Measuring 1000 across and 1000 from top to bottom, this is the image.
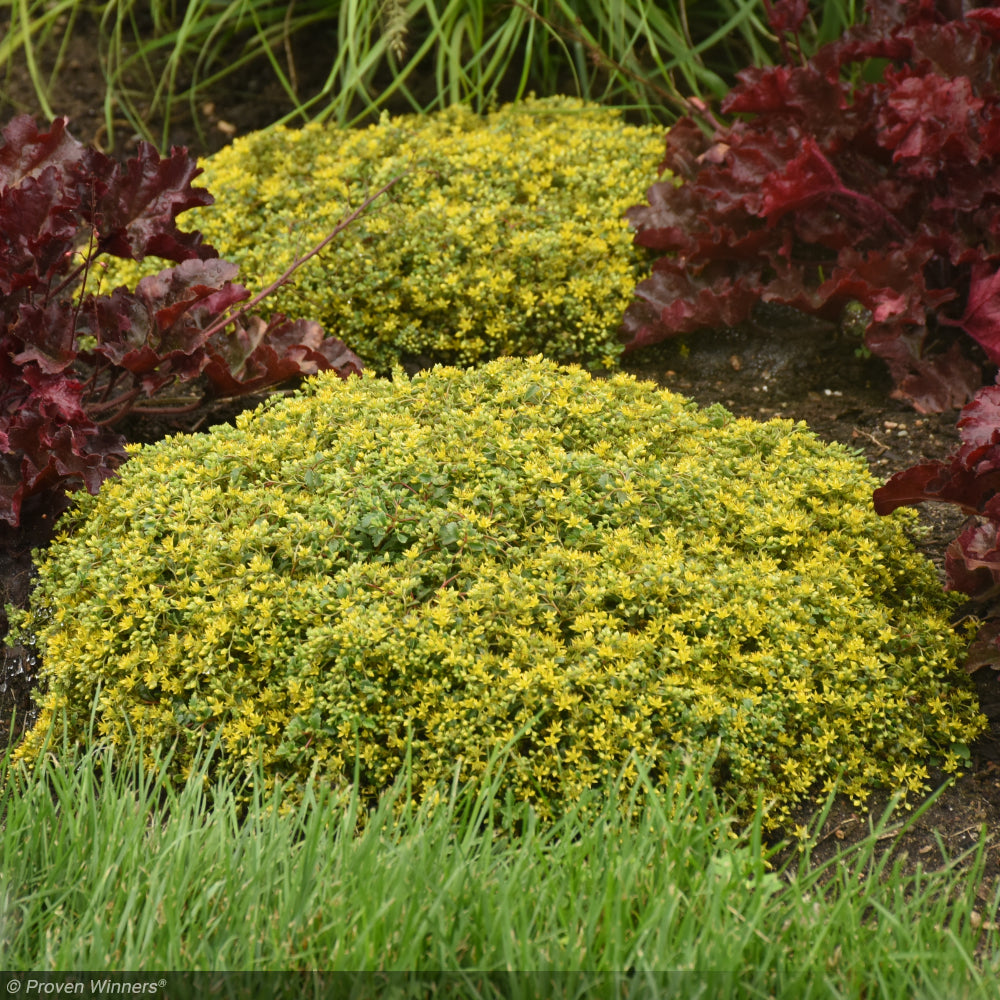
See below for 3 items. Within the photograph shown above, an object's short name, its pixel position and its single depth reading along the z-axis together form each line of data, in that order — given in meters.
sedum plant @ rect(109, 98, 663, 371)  7.87
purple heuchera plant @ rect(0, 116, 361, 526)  5.82
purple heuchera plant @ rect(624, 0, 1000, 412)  7.04
